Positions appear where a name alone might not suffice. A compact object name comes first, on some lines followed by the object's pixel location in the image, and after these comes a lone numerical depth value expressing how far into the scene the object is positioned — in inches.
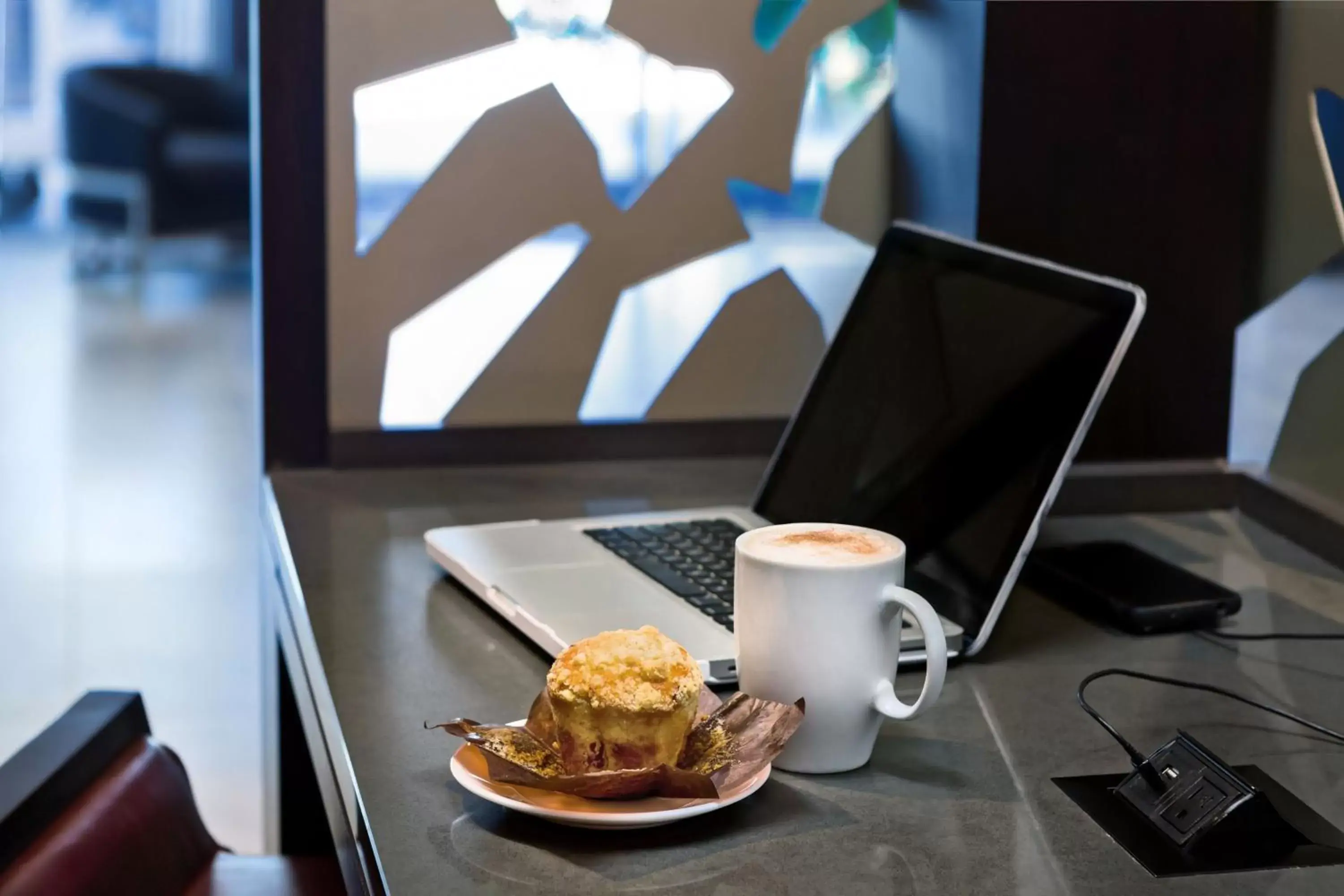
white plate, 26.2
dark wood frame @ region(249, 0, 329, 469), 53.4
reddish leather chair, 37.5
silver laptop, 37.3
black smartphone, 39.5
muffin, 27.1
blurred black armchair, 70.5
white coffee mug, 28.6
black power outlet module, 27.2
